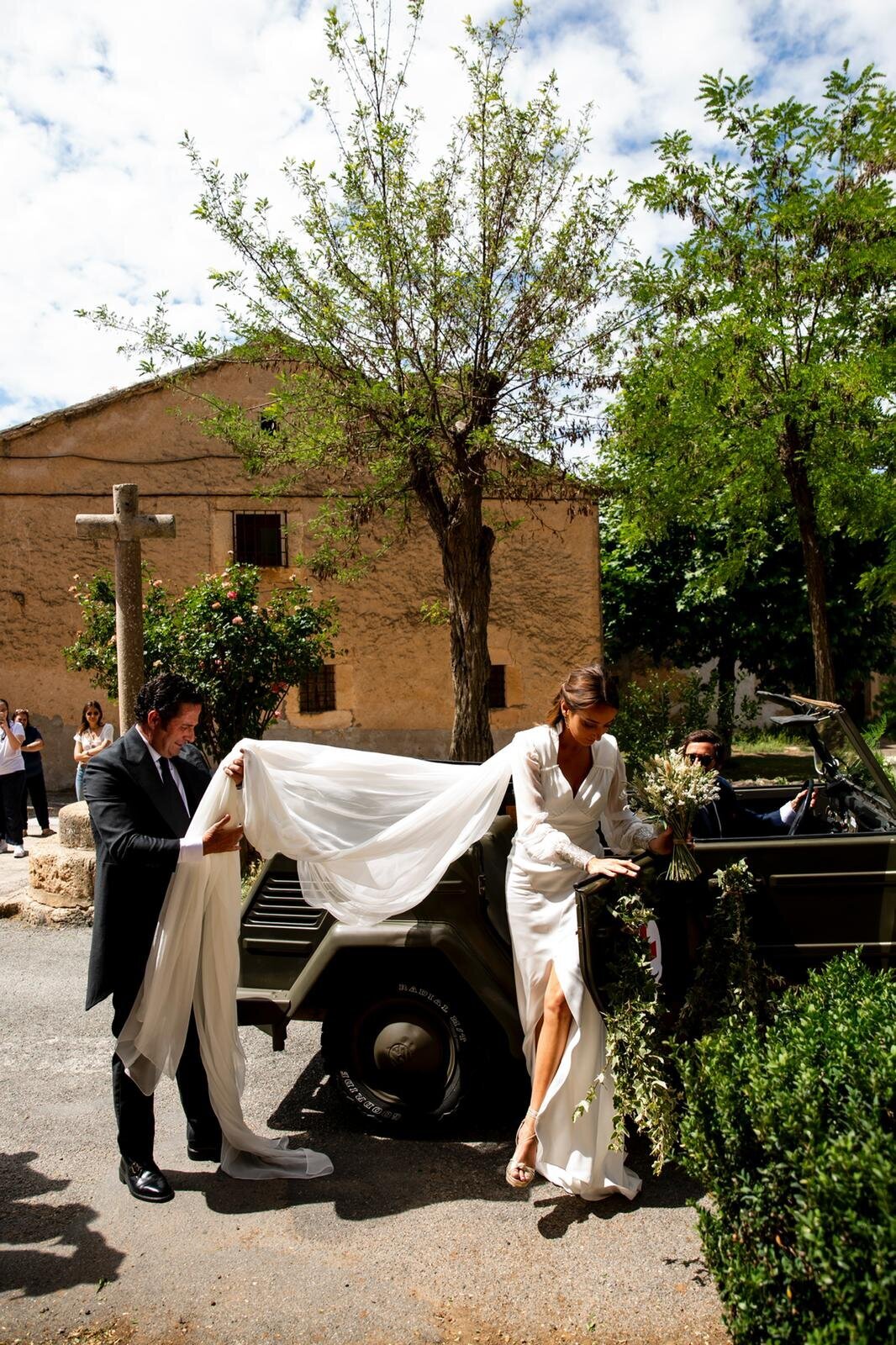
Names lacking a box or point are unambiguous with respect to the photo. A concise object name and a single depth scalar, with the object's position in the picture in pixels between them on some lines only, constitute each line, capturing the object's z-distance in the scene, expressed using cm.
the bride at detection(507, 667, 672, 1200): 371
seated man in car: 480
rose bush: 996
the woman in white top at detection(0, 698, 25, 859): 1095
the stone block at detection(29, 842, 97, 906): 850
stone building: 1769
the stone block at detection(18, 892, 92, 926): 847
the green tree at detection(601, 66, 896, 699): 1121
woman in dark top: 1195
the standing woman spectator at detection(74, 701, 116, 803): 1154
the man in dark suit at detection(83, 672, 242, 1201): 387
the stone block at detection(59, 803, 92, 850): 902
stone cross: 874
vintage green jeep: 404
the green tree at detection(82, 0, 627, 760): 1034
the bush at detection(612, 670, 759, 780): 1165
